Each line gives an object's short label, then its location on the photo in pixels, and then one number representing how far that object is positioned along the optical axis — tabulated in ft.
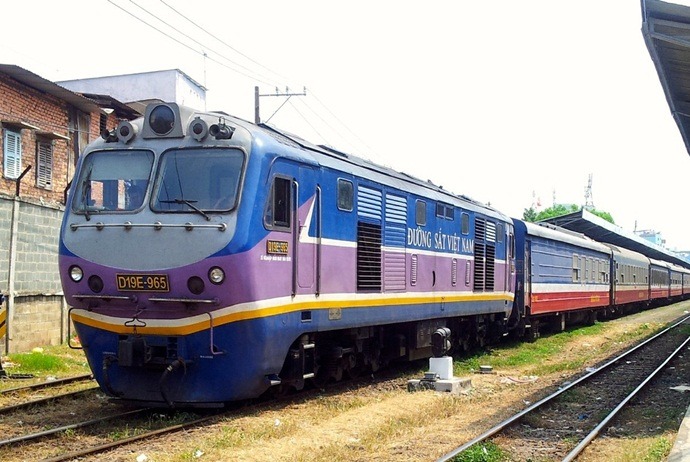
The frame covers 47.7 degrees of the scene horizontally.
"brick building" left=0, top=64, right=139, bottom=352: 46.55
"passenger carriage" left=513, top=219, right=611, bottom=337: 69.31
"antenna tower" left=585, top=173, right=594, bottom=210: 304.91
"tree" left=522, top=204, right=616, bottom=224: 297.31
